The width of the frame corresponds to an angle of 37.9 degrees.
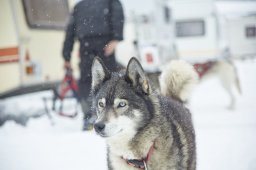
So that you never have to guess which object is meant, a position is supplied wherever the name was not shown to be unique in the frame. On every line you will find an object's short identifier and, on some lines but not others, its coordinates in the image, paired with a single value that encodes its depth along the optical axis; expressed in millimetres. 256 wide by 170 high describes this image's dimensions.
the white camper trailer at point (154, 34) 6966
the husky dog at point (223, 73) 6195
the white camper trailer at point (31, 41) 4699
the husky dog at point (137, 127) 2039
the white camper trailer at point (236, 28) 9158
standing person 3689
